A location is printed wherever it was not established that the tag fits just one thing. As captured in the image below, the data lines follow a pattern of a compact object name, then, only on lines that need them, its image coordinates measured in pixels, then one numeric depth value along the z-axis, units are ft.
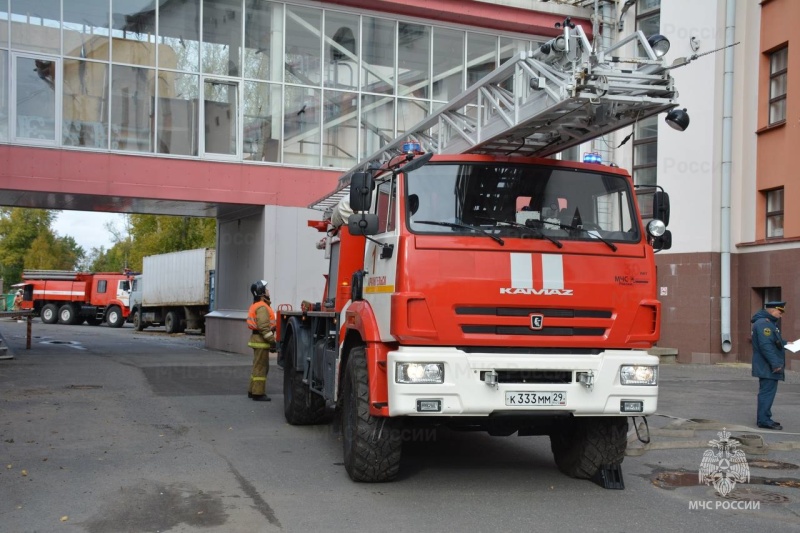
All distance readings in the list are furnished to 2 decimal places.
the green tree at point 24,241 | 254.27
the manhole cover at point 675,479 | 23.95
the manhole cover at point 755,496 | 22.08
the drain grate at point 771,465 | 26.27
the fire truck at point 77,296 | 138.92
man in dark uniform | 34.40
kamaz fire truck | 20.67
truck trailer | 108.47
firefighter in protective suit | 40.11
